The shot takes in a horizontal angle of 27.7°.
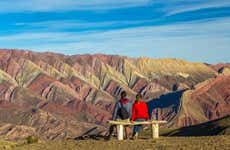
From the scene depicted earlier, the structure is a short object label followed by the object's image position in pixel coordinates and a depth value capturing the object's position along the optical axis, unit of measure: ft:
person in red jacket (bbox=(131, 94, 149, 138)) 95.97
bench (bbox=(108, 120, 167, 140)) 96.07
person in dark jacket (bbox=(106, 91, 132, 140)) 96.22
